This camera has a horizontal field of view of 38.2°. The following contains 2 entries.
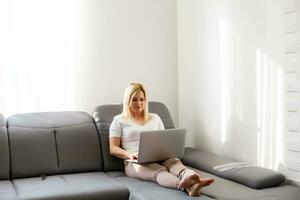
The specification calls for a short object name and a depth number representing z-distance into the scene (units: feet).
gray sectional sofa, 8.69
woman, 10.07
